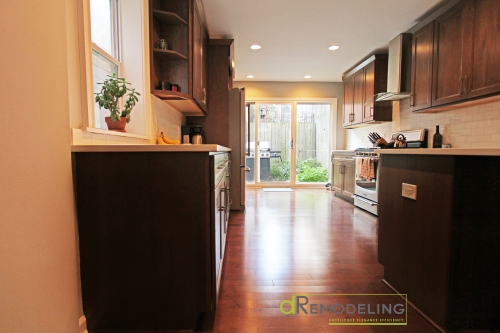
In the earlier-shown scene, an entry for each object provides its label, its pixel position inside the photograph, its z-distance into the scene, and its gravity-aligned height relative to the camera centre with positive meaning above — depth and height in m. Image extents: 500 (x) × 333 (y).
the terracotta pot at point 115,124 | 1.58 +0.19
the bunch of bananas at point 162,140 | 2.13 +0.11
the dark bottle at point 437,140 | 3.14 +0.16
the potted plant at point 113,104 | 1.48 +0.31
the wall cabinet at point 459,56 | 2.17 +1.01
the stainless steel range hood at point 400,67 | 3.37 +1.22
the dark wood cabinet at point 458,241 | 1.10 -0.43
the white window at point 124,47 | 1.67 +0.81
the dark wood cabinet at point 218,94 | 3.37 +0.82
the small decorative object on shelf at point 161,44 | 2.11 +0.95
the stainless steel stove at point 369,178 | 3.41 -0.35
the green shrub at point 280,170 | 6.00 -0.45
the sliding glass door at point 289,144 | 5.91 +0.20
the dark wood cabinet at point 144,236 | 1.13 -0.40
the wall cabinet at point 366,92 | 4.02 +1.09
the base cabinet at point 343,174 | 4.32 -0.42
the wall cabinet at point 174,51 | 2.09 +0.92
